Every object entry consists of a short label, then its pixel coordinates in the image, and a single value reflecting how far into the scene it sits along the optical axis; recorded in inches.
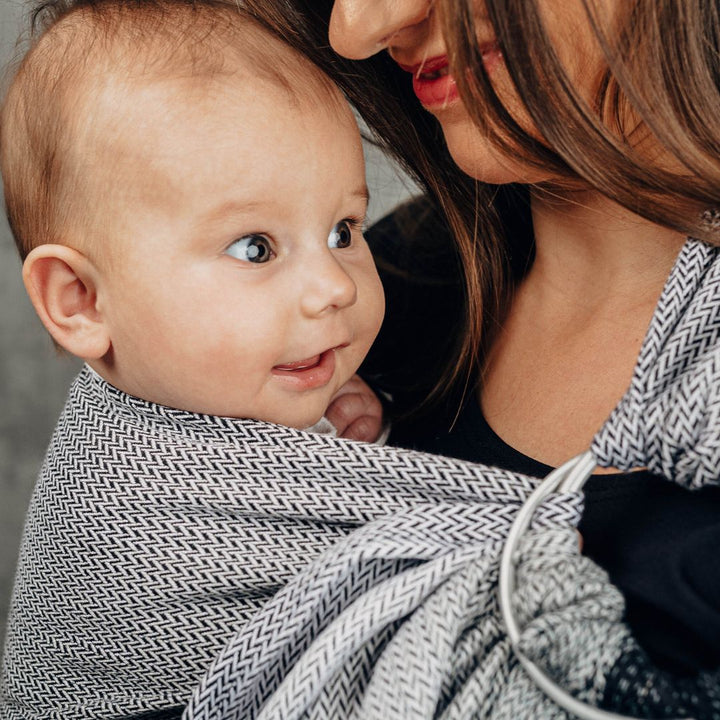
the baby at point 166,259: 30.0
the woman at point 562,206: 25.3
